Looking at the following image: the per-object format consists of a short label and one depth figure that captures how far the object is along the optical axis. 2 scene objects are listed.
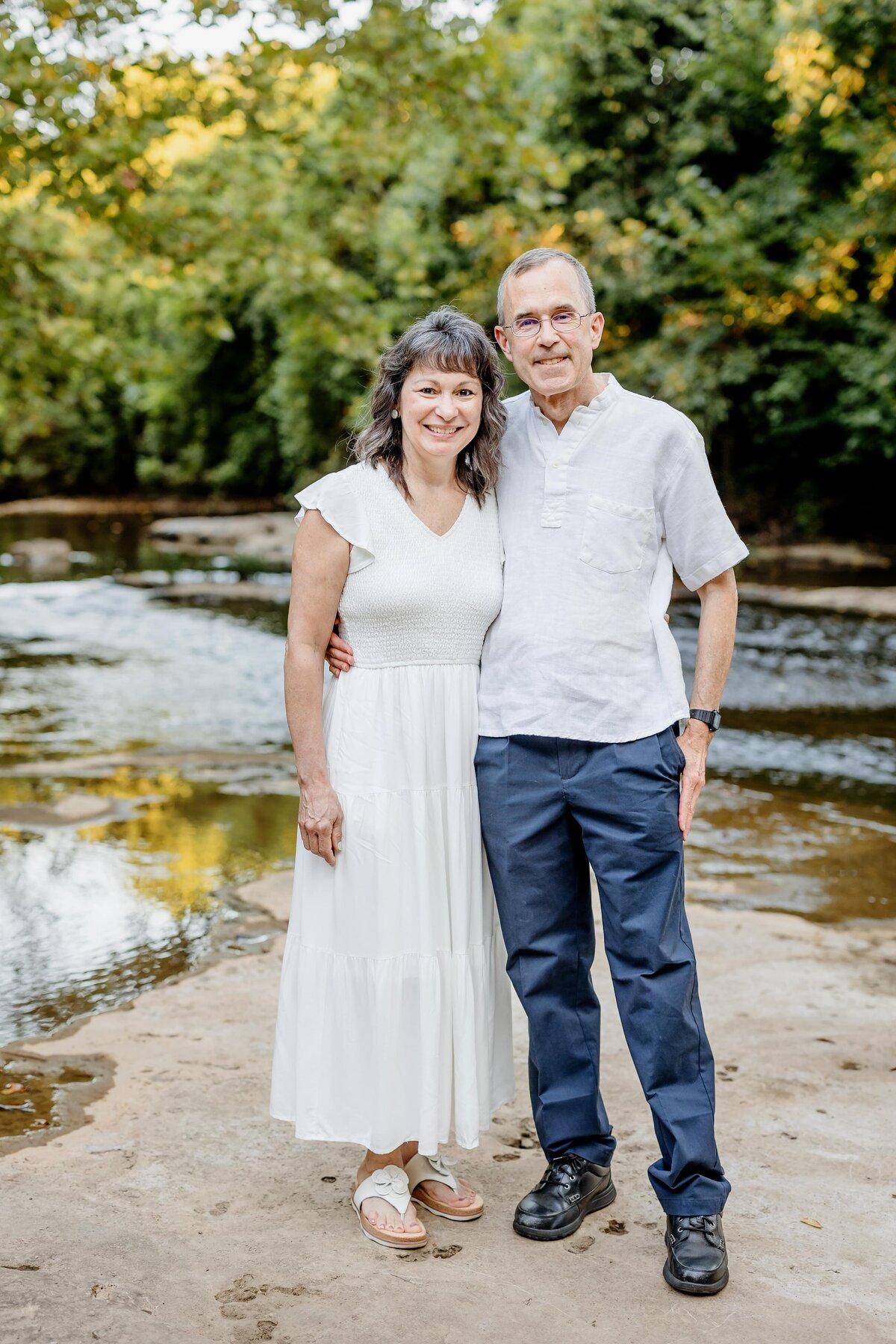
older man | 2.52
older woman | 2.57
